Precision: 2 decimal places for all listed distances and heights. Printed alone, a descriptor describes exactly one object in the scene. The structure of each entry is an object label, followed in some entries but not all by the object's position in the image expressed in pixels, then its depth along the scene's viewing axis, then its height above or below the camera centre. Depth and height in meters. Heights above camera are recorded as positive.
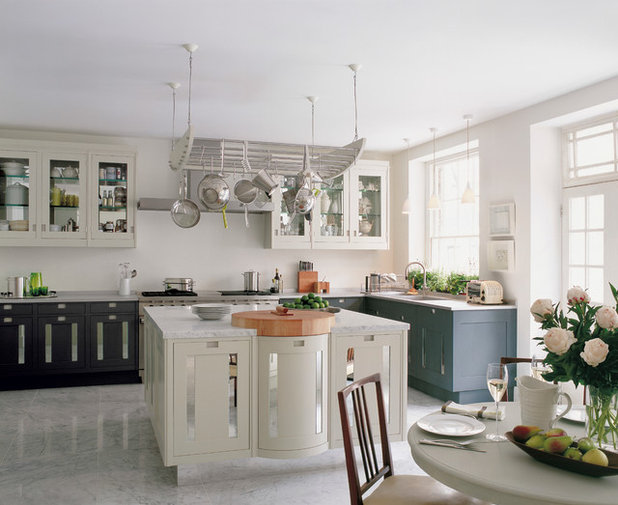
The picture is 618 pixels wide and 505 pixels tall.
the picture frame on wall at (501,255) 5.23 -0.01
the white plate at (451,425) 1.94 -0.61
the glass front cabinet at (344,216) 6.64 +0.44
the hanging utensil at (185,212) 4.39 +0.32
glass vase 1.73 -0.51
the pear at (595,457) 1.56 -0.57
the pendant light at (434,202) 5.83 +0.53
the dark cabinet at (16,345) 5.51 -0.90
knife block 6.86 -0.33
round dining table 1.49 -0.63
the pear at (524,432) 1.74 -0.55
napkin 2.14 -0.61
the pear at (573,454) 1.61 -0.57
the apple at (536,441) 1.68 -0.56
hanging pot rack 4.18 +0.76
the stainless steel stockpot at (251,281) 6.64 -0.33
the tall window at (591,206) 4.52 +0.40
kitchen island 3.27 -0.80
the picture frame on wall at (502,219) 5.24 +0.33
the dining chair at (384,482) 1.96 -0.89
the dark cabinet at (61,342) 5.61 -0.90
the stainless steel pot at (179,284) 6.23 -0.34
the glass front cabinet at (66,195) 5.83 +0.61
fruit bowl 1.55 -0.59
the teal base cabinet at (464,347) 5.07 -0.86
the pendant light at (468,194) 5.33 +0.56
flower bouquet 1.67 -0.30
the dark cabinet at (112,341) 5.76 -0.91
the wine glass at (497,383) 1.93 -0.44
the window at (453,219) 6.16 +0.40
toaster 5.22 -0.36
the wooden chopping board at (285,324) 3.40 -0.43
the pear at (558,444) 1.64 -0.55
